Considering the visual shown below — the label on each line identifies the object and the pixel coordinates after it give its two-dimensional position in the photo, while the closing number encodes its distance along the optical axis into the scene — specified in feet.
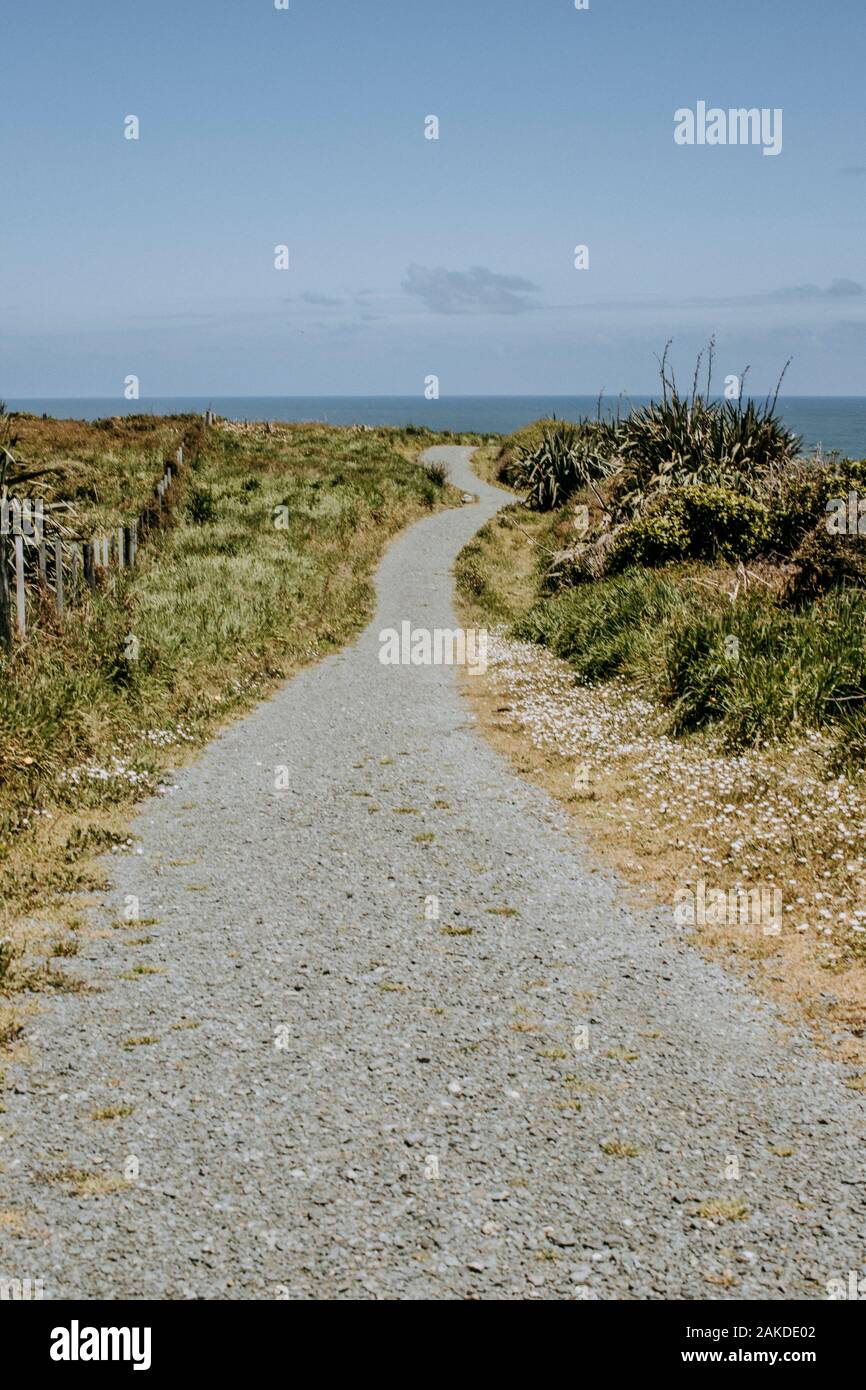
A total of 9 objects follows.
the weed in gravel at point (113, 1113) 15.76
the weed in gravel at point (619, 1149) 15.28
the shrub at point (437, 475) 128.88
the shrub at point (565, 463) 104.78
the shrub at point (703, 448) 67.82
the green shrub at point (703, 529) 59.00
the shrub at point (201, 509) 88.79
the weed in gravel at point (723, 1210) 13.87
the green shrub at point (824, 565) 49.39
